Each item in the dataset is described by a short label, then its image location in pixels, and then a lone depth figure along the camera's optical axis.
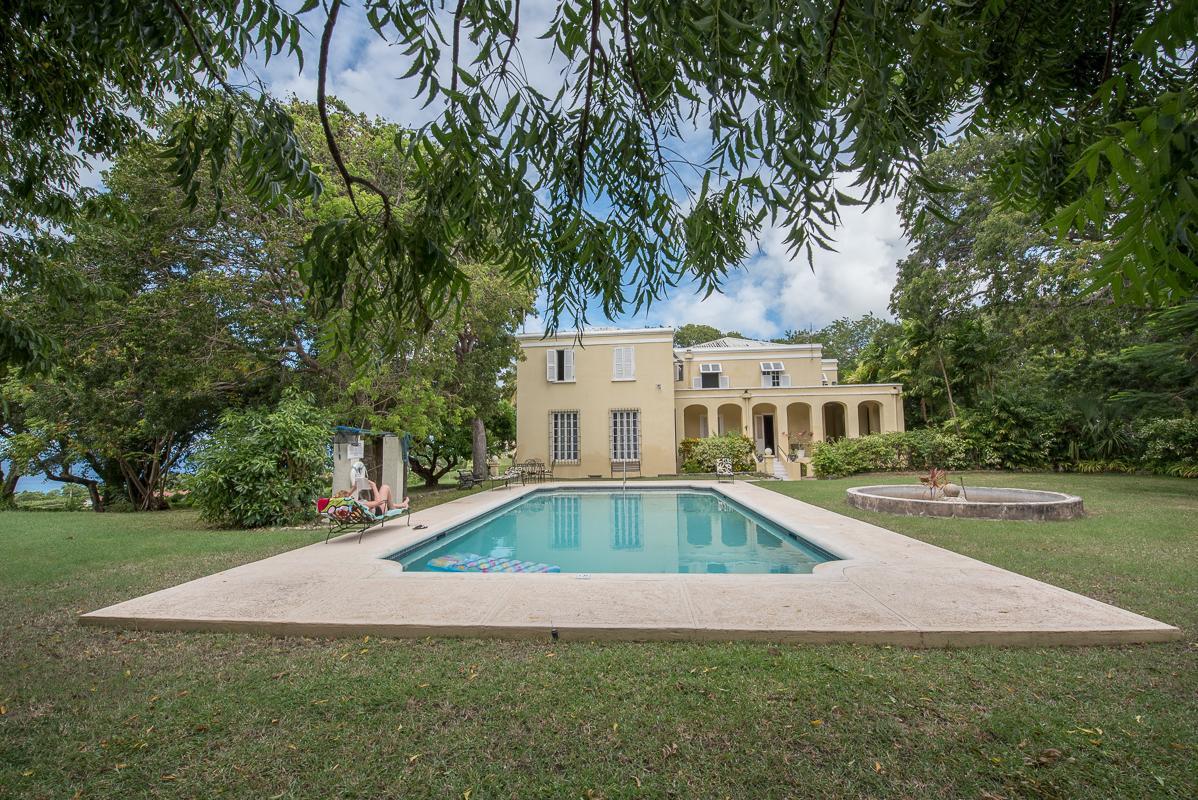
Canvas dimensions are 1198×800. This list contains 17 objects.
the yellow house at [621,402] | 20.66
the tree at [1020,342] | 12.64
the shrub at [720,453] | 20.47
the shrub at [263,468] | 9.59
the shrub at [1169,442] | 14.77
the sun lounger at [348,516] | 7.82
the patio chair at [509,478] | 17.86
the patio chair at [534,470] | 19.59
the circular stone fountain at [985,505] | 8.73
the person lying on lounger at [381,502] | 8.34
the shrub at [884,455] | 17.89
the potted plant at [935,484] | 10.35
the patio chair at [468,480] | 18.28
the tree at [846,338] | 40.53
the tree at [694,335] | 41.50
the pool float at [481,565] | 7.36
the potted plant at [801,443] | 22.38
